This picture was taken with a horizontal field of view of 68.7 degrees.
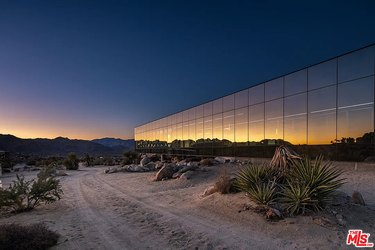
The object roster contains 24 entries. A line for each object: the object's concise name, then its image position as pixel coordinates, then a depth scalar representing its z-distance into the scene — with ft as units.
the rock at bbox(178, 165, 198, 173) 60.06
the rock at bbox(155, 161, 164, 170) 83.56
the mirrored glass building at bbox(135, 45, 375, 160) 51.16
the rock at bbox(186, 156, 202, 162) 102.24
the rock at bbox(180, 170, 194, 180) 54.51
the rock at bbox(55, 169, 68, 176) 84.65
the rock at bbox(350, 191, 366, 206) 27.25
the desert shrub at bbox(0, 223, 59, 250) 18.66
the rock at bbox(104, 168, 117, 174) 85.61
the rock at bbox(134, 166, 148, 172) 82.99
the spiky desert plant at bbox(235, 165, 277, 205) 27.22
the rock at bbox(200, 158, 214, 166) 72.94
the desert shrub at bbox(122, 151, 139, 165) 124.77
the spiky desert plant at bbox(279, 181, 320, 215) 24.63
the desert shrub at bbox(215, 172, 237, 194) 34.01
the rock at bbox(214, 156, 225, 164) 80.37
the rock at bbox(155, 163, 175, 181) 59.26
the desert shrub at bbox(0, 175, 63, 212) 31.60
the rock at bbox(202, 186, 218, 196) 36.01
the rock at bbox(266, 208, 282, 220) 24.34
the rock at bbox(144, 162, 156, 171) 84.29
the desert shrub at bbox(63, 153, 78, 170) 113.47
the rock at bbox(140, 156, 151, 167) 103.71
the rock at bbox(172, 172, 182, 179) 58.32
